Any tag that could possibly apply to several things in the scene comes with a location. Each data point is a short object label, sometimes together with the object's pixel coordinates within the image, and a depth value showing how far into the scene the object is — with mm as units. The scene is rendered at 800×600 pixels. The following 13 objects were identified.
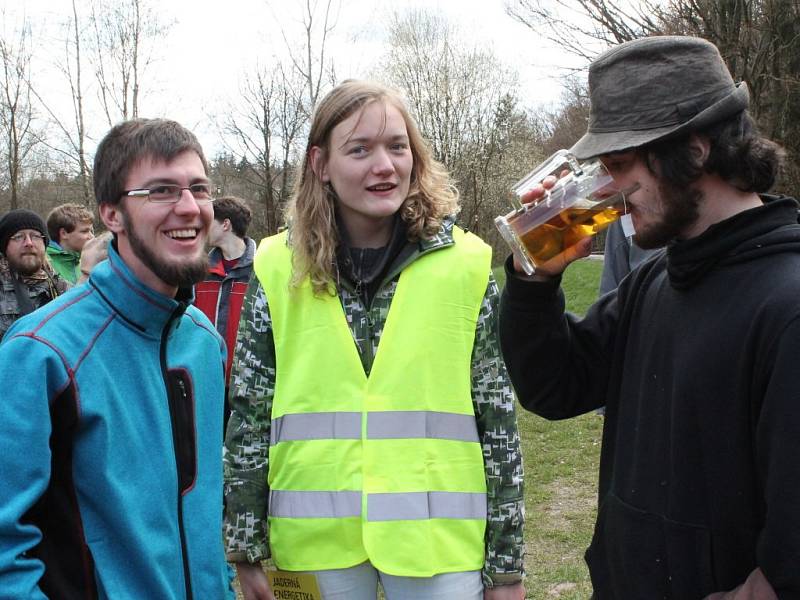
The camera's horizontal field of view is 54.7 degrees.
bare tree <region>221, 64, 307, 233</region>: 26547
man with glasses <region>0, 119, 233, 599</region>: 1712
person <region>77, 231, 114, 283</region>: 4281
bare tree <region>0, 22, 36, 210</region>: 23469
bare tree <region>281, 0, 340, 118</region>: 21938
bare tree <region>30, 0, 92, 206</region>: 23422
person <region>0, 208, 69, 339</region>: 5609
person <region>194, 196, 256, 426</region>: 5082
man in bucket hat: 1438
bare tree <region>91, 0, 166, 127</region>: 22844
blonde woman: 2281
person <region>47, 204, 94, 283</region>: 6703
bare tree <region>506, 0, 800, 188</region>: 14109
